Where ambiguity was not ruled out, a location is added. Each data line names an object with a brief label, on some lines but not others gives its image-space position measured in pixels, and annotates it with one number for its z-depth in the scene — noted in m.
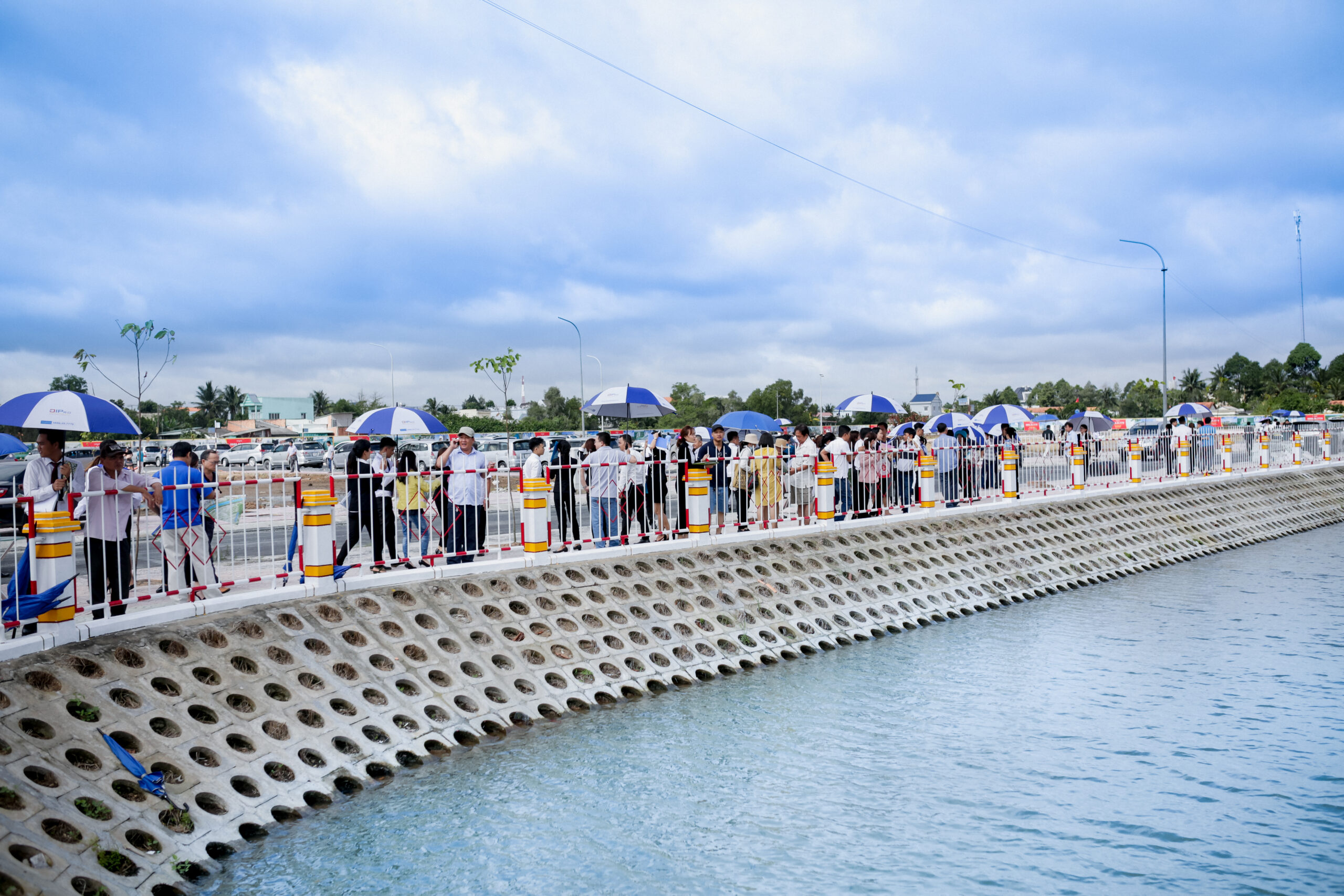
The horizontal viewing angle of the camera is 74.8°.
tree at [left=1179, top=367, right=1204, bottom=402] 111.75
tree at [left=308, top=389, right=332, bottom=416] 109.03
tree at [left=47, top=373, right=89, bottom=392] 47.26
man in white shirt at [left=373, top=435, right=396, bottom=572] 10.31
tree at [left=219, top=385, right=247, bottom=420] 107.75
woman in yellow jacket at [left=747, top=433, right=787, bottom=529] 14.44
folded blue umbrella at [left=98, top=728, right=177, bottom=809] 6.47
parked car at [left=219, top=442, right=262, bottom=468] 35.91
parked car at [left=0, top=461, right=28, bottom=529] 21.44
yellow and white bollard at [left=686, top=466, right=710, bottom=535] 13.27
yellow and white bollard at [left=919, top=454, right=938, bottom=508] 17.27
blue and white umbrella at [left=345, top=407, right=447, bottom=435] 12.30
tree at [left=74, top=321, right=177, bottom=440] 28.33
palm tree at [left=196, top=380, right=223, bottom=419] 108.00
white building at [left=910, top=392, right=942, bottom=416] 132.62
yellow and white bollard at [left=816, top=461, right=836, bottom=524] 15.22
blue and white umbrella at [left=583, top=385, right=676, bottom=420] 14.96
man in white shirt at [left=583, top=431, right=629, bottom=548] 12.30
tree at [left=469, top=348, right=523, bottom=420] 35.50
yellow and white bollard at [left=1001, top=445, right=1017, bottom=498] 19.36
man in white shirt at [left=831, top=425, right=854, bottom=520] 15.72
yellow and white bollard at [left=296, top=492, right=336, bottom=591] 9.39
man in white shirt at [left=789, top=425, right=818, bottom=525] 15.32
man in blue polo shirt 8.98
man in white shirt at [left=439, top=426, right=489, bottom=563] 10.97
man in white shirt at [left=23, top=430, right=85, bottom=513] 8.27
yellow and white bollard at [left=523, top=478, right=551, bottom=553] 11.36
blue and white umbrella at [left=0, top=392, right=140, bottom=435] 8.40
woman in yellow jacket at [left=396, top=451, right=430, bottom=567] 10.50
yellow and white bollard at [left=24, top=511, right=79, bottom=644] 7.27
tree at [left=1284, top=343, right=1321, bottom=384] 111.56
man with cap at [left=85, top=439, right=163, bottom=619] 8.11
